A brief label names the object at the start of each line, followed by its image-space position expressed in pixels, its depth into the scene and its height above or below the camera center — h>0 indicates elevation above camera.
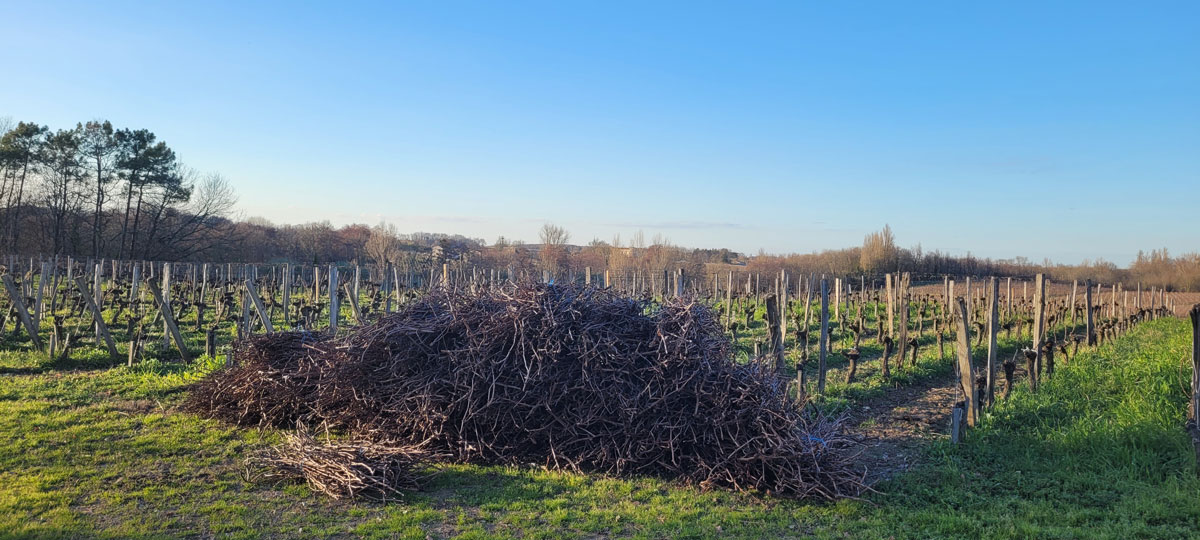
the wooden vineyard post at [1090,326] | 14.46 -0.91
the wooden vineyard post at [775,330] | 7.52 -0.66
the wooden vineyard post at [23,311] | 11.23 -1.06
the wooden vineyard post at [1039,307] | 10.63 -0.42
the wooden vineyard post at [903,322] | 11.18 -0.78
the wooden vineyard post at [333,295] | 10.46 -0.57
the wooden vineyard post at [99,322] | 10.90 -1.17
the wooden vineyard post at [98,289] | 14.19 -0.82
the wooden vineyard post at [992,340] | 8.57 -0.77
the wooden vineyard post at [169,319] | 10.74 -1.09
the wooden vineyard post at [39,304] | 12.37 -1.01
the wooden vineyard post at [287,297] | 15.49 -1.01
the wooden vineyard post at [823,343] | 8.75 -0.89
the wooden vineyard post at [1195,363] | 5.71 -0.65
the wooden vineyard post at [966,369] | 7.42 -0.99
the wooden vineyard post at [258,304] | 9.98 -0.74
